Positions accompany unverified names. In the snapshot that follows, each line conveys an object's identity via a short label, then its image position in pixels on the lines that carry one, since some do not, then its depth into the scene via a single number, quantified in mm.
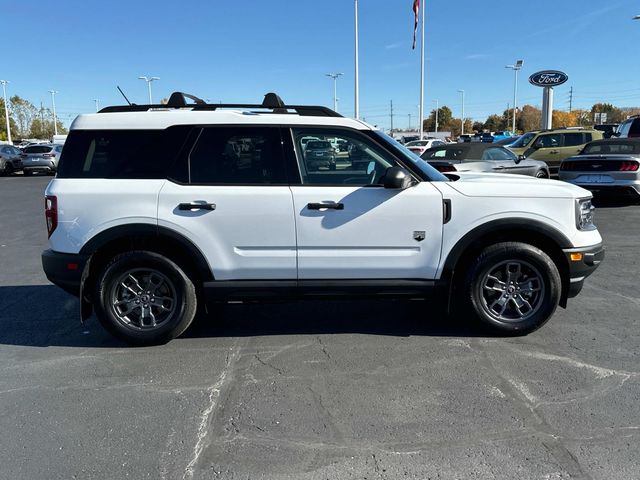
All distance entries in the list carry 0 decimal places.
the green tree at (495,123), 117375
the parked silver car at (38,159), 25750
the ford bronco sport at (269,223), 4277
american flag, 31828
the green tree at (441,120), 121375
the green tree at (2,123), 92500
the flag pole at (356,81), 35575
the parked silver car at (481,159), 13141
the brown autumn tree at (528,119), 107056
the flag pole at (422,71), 35131
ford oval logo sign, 32094
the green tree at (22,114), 104750
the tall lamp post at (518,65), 60056
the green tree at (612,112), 92512
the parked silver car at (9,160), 25938
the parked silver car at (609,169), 11883
